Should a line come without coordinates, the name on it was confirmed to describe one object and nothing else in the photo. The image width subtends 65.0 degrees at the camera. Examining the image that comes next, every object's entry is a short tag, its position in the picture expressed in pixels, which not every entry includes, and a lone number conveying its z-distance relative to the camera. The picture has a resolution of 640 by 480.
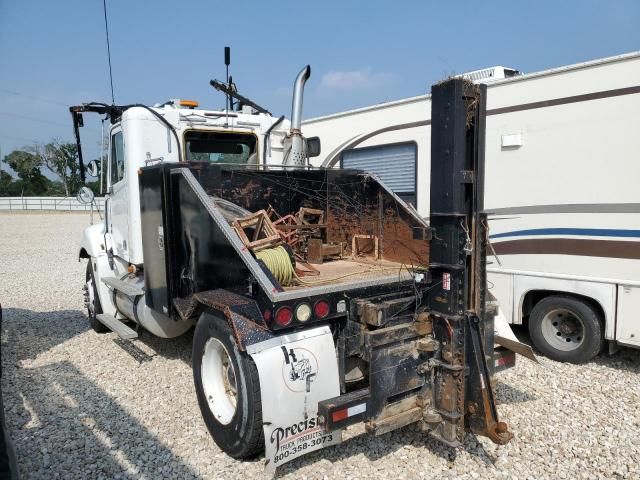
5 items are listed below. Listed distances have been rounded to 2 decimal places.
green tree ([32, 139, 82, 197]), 56.34
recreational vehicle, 4.78
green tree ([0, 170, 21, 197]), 57.34
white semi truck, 3.01
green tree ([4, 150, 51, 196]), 58.47
